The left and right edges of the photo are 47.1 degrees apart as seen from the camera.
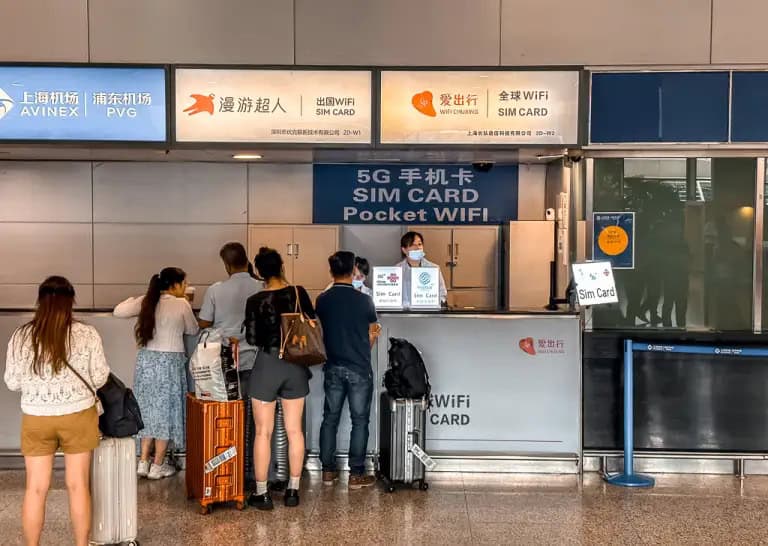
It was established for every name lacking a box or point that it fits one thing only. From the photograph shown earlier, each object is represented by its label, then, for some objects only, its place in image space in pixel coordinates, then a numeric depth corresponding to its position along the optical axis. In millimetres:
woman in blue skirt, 6152
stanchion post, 6320
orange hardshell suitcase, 5375
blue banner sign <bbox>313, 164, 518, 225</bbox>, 9133
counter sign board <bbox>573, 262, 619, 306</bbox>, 6508
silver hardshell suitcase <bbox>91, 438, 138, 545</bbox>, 4586
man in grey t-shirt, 6141
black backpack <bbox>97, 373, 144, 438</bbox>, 4496
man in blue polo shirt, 5855
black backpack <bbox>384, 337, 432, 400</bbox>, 5926
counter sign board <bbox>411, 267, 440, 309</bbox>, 6633
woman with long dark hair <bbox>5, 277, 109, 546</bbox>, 4227
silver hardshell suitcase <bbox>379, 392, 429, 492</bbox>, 5898
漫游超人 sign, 6402
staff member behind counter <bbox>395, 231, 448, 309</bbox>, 7035
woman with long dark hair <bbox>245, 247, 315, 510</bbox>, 5398
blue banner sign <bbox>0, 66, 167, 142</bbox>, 6375
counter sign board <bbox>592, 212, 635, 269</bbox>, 7113
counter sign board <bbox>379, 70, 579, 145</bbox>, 6398
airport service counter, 6457
